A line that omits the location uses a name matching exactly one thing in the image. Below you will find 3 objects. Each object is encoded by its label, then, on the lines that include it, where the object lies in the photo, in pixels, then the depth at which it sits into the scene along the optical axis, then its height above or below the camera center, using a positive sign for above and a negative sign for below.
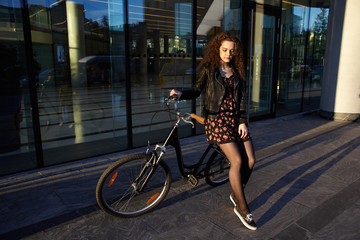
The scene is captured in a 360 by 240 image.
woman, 2.86 -0.44
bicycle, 2.81 -1.21
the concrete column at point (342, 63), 7.68 -0.04
